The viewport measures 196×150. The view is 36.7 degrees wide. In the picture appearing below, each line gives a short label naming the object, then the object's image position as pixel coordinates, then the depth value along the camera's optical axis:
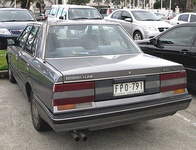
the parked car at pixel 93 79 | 3.25
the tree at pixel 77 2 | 66.69
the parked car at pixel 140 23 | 12.32
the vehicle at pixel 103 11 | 28.20
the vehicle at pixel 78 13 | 13.18
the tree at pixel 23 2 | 37.47
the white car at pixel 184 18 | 14.87
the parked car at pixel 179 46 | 5.80
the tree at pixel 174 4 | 81.19
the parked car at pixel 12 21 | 9.96
